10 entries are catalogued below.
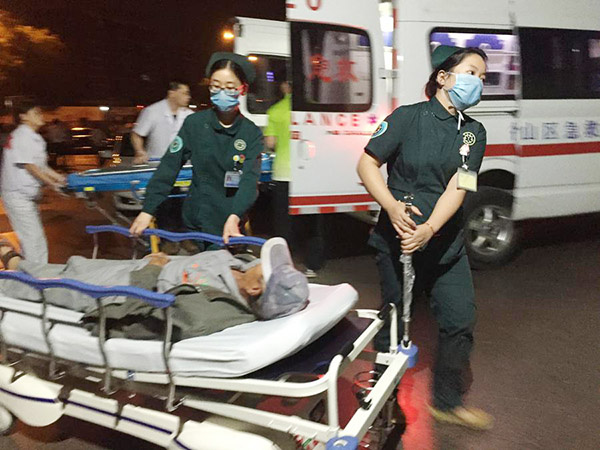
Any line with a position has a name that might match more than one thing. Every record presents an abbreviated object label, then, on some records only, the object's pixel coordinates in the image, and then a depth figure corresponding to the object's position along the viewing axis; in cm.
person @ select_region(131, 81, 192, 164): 593
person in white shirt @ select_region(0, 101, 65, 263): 509
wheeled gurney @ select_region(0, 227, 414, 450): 223
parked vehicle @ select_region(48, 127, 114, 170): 1717
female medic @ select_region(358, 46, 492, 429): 273
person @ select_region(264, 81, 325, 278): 558
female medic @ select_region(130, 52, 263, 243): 330
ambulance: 518
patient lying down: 252
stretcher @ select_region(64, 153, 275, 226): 490
